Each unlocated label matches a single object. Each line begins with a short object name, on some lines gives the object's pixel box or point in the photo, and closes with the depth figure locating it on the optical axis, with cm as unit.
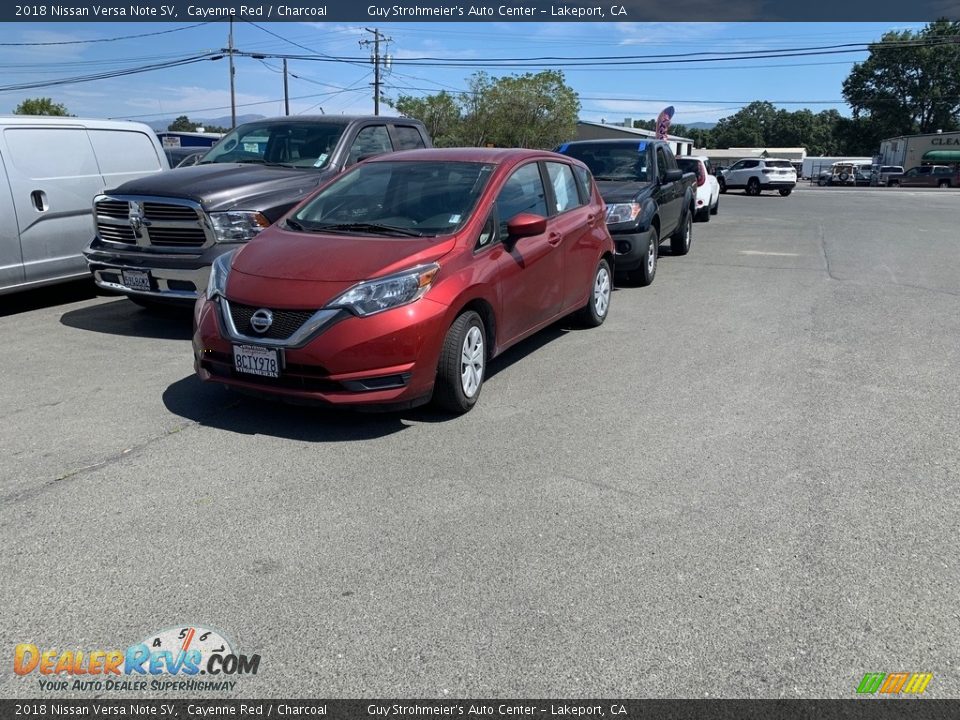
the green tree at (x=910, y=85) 9669
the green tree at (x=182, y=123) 10360
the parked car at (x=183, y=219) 719
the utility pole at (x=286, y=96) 5953
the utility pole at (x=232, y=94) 4709
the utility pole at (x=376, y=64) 5294
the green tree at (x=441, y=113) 4931
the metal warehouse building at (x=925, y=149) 6900
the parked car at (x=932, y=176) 5516
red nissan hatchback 479
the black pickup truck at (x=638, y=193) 995
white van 798
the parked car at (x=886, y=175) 5859
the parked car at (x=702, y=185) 1958
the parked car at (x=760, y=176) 3691
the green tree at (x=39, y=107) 5856
